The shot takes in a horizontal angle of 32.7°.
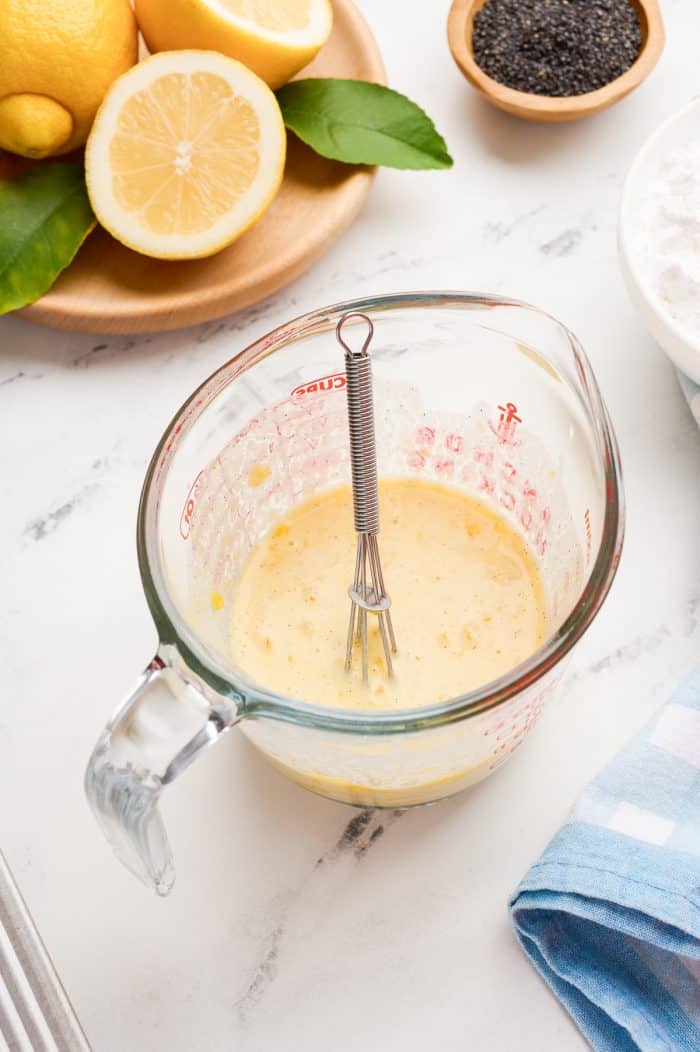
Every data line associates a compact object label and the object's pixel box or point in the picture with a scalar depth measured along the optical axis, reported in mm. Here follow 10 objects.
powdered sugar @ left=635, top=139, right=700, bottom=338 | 908
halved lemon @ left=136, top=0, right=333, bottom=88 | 981
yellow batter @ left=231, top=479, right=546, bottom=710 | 787
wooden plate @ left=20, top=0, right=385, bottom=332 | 993
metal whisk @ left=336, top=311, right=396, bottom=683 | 634
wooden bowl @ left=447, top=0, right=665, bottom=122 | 1069
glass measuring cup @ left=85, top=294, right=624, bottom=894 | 611
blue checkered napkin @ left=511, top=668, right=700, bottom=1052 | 716
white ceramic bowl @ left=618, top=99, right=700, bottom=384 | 881
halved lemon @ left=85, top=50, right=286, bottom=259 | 964
